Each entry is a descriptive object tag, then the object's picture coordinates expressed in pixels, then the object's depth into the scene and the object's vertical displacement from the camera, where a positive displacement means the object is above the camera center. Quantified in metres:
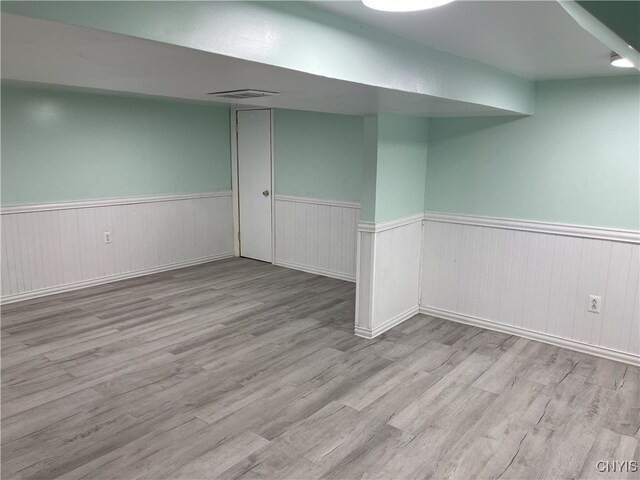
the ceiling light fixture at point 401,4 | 1.29 +0.46
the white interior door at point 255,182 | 5.62 -0.23
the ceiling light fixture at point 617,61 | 2.34 +0.56
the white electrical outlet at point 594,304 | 3.30 -0.95
